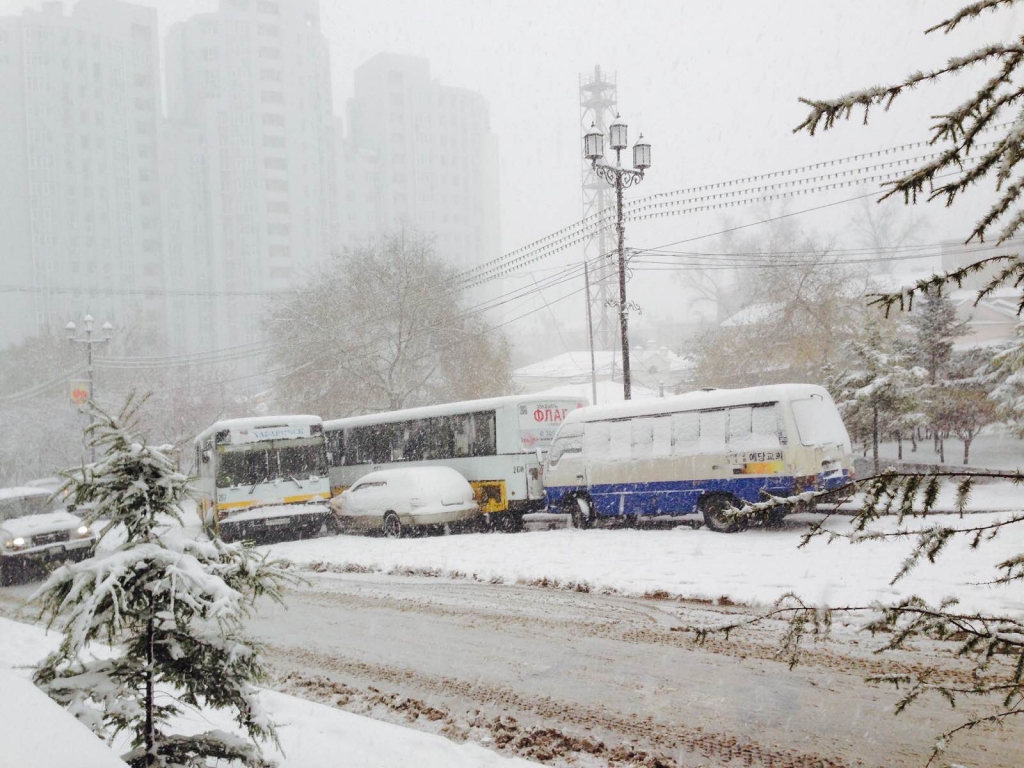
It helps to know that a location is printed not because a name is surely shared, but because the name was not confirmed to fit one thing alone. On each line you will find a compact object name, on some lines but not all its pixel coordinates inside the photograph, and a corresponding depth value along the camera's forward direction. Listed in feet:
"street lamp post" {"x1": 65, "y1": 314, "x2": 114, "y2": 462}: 96.37
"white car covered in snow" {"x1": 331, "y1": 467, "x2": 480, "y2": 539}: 59.36
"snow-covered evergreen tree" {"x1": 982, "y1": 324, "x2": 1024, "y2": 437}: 65.77
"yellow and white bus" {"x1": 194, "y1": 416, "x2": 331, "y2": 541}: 62.39
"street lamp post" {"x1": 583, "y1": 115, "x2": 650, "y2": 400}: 66.80
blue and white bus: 49.55
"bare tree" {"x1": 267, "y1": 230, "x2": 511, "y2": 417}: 122.31
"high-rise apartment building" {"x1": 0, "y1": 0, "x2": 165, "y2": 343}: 310.65
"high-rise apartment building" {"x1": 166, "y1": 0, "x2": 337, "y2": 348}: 324.39
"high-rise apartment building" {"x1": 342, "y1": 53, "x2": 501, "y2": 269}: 391.45
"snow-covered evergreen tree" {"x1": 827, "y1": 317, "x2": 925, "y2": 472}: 68.33
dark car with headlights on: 49.78
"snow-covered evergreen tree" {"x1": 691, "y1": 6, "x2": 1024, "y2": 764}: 8.52
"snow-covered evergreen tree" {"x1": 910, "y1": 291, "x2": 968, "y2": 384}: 88.58
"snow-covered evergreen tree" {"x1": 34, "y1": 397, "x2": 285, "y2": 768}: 11.85
